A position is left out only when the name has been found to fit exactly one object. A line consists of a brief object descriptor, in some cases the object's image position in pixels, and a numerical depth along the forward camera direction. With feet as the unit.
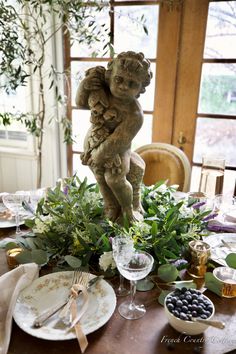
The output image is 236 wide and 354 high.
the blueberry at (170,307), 2.42
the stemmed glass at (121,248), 2.78
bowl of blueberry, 2.31
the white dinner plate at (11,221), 3.99
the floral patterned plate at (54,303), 2.37
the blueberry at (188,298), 2.49
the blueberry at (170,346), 2.27
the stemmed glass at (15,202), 3.83
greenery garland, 3.17
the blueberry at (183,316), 2.33
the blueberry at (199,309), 2.39
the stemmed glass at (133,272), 2.62
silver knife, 2.42
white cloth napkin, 2.31
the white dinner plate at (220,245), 3.34
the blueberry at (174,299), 2.49
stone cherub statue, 3.17
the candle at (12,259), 3.18
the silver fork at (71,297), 2.51
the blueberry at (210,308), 2.42
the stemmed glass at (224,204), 4.34
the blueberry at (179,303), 2.44
